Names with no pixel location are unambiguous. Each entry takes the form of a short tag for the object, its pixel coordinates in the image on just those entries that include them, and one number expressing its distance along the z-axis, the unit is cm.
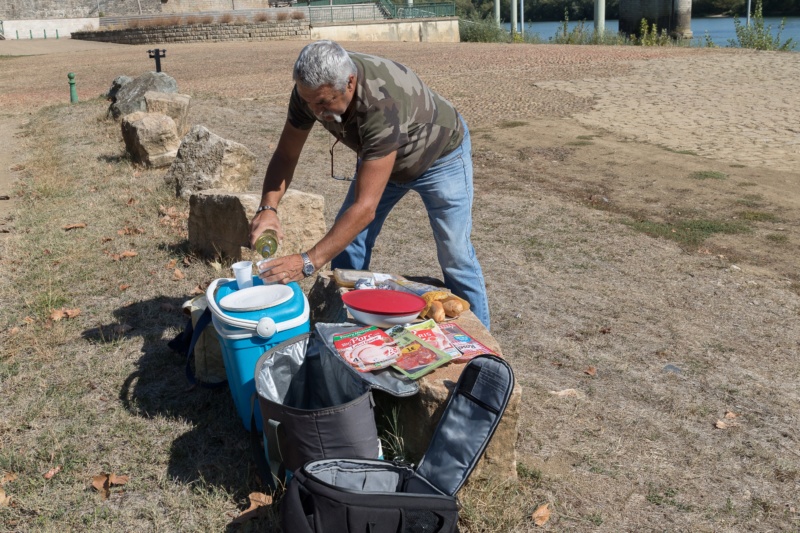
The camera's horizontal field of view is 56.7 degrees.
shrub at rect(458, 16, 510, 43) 3519
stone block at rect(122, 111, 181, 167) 930
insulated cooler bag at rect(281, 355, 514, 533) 254
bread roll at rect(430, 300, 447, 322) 371
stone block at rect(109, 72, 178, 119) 1287
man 317
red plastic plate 348
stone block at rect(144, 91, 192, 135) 1119
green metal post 1606
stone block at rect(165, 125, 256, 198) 762
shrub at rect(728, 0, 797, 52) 2522
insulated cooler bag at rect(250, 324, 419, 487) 284
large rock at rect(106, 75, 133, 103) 1471
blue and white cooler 327
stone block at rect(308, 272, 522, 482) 317
